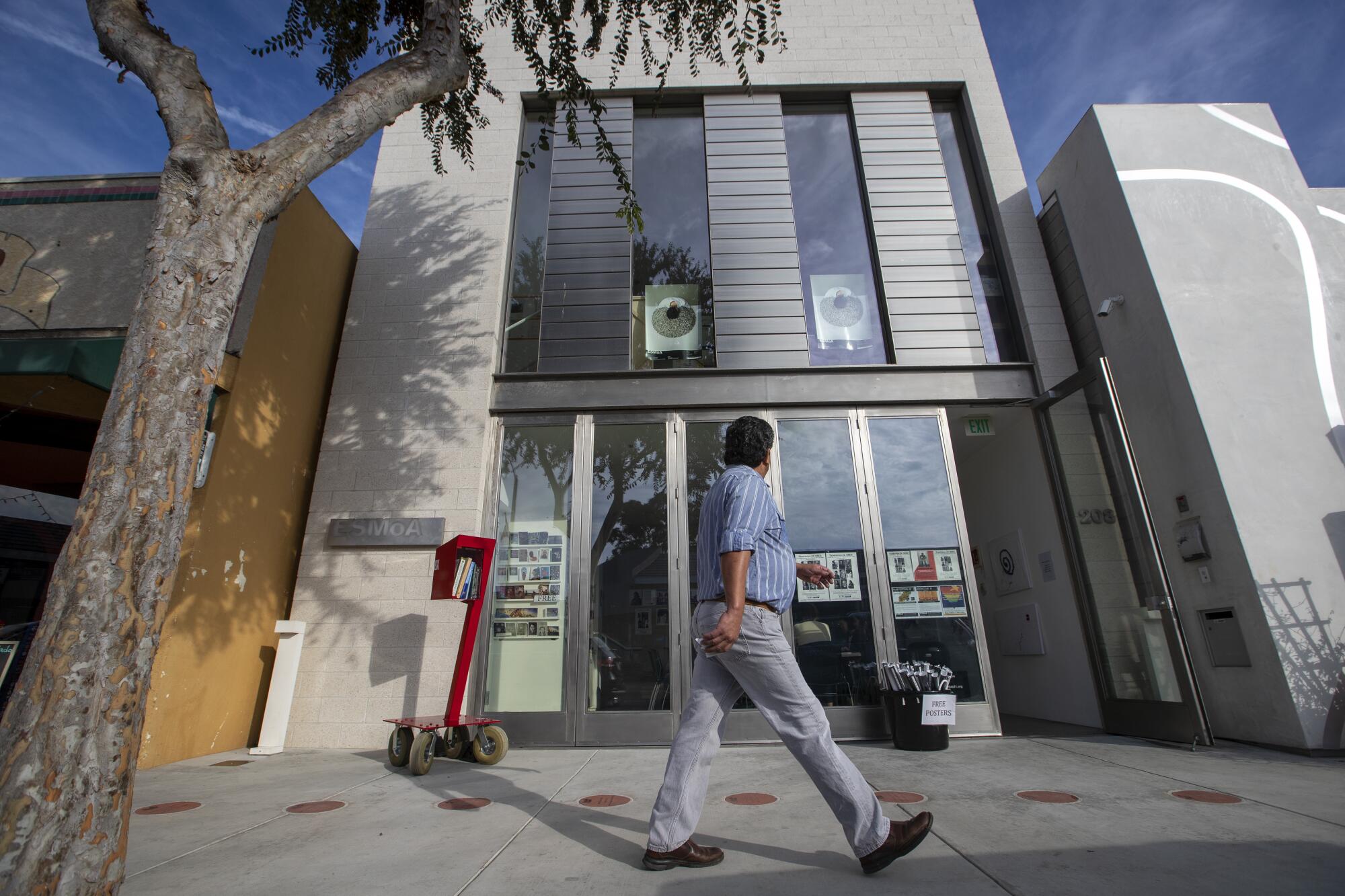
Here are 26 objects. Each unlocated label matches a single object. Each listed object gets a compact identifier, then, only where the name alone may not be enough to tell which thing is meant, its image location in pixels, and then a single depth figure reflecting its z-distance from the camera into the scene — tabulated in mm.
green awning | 3980
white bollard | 4574
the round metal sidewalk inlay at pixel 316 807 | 2855
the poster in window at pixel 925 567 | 5172
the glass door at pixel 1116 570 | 4238
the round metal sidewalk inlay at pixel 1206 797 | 2684
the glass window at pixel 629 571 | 4953
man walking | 1945
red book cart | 3805
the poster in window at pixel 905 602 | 5078
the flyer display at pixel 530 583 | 5121
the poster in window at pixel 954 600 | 5094
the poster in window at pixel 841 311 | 6047
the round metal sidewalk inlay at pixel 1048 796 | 2773
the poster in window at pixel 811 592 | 5105
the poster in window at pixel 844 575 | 5105
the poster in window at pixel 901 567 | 5168
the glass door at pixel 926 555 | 4977
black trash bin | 4320
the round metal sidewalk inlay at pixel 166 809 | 2803
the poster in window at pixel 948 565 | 5188
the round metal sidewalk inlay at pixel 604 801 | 2920
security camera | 5176
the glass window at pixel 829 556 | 4965
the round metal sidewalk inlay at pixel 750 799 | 2881
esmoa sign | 5211
